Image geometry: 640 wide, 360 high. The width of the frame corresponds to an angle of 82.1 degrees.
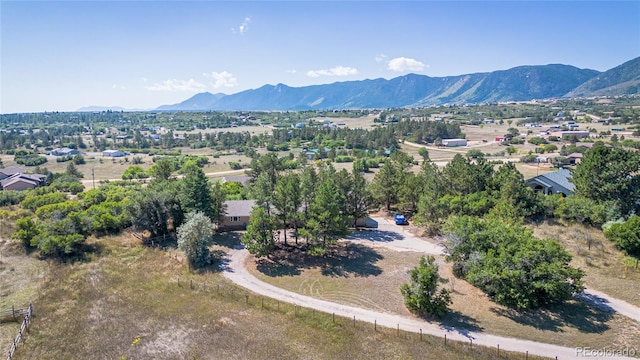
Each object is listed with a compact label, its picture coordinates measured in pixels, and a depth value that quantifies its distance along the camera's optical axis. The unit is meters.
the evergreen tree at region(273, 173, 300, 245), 38.59
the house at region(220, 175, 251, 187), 66.67
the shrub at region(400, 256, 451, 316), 26.87
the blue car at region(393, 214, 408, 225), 49.09
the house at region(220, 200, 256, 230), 46.78
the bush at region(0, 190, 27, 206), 57.19
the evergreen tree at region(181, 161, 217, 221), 42.88
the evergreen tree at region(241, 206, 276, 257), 36.00
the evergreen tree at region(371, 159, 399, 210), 51.50
